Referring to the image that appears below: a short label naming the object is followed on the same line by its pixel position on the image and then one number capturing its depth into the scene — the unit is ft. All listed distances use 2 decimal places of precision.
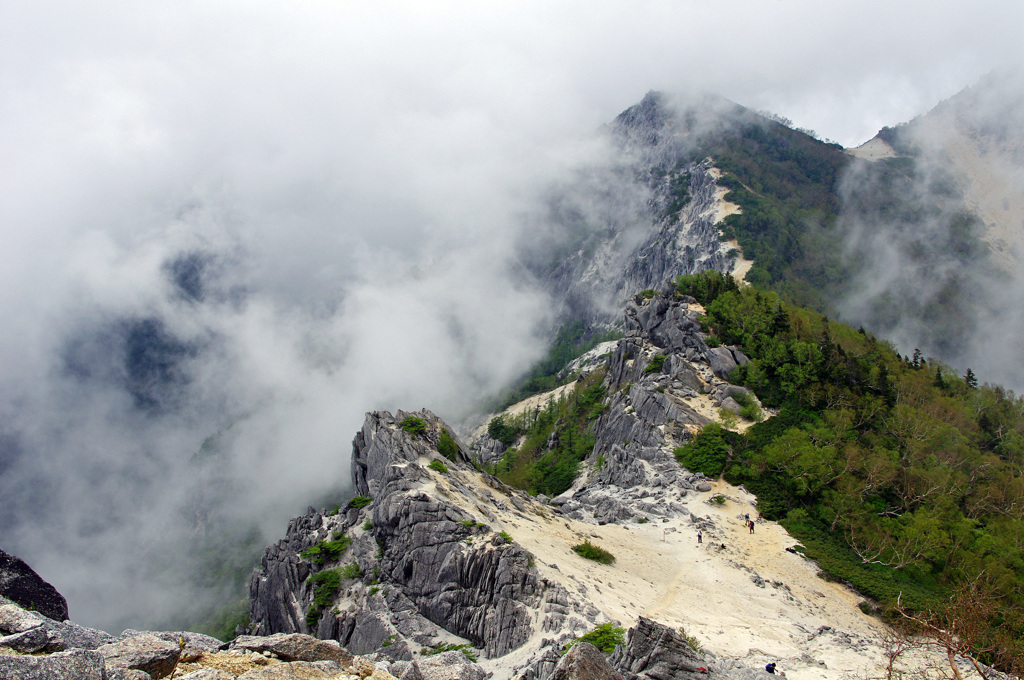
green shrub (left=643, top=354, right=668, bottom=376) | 215.72
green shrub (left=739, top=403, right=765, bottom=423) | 179.93
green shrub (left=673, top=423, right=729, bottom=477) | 161.21
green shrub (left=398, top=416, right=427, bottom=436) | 145.78
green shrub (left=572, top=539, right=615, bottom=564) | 115.24
